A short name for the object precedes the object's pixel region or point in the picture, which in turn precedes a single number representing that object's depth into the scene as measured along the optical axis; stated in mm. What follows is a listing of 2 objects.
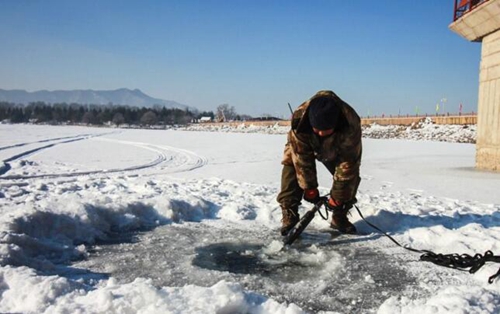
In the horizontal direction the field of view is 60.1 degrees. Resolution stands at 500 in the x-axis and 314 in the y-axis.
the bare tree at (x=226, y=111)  135238
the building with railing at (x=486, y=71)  10352
